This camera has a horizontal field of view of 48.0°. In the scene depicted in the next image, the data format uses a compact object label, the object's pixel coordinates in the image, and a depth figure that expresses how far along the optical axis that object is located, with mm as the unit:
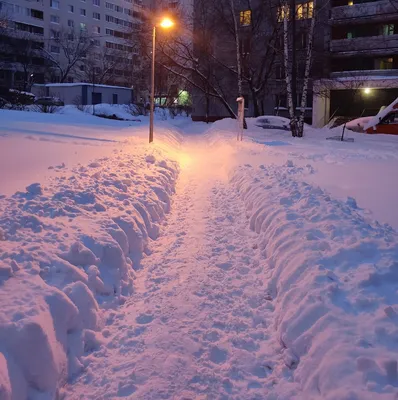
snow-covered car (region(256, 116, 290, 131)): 32469
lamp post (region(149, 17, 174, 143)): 17906
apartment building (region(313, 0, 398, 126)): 36312
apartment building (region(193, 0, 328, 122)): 33906
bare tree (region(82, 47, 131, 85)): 73062
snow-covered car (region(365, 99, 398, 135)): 22484
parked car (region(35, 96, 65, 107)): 34378
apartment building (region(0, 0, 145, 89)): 63438
